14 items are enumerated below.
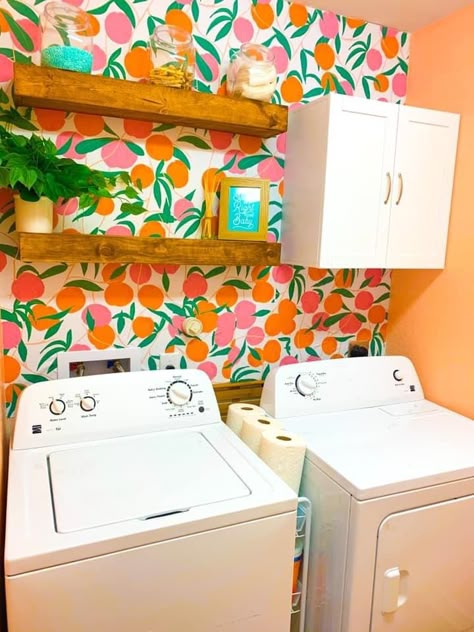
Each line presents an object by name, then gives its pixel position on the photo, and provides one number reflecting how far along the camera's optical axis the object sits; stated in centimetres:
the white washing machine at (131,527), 106
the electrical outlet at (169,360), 187
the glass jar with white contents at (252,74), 170
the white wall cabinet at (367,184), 169
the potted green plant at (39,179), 136
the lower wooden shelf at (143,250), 150
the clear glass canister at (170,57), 160
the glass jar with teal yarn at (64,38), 145
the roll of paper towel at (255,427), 161
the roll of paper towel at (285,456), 151
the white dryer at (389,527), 138
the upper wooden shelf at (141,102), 141
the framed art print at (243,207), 177
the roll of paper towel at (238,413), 175
